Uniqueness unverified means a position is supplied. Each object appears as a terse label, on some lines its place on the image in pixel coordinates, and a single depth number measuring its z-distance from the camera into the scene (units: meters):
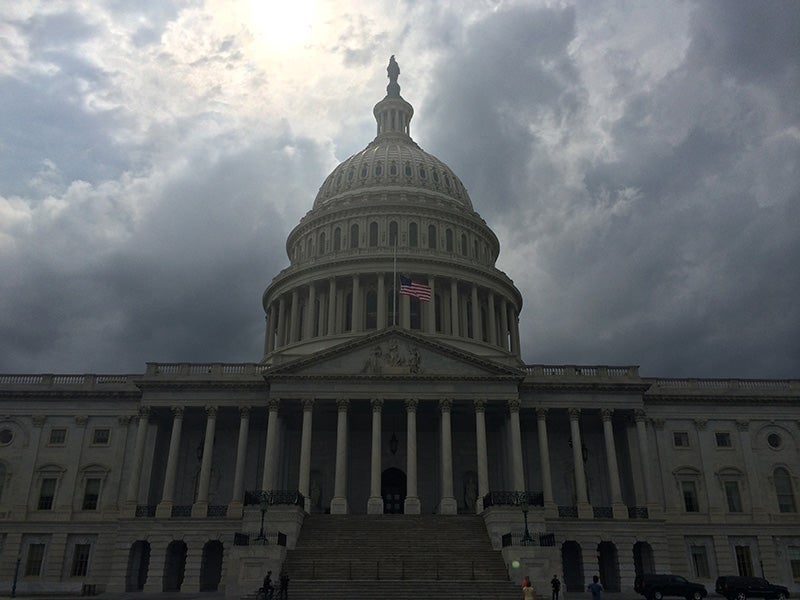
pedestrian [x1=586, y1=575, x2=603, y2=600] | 32.31
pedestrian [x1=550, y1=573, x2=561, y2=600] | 32.19
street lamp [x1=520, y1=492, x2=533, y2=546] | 35.38
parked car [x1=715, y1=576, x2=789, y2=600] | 36.62
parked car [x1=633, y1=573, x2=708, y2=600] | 36.50
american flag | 54.44
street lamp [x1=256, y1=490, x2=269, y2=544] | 35.30
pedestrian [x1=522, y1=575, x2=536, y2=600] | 22.94
